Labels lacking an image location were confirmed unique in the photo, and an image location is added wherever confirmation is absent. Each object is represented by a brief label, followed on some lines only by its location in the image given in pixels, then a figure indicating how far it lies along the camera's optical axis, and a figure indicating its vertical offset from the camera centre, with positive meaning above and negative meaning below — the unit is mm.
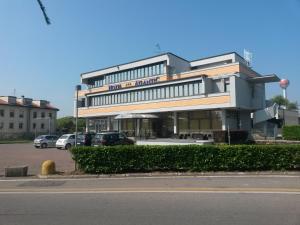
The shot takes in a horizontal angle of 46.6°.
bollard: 15234 -1427
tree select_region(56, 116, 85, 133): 102144 +3755
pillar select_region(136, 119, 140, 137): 53406 +1186
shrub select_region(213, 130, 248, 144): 40378 -244
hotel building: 45750 +5376
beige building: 82188 +4734
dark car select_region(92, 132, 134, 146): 30703 -366
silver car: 41344 -677
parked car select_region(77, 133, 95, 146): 31750 -363
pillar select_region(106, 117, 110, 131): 59691 +1872
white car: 36406 -609
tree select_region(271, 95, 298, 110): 103138 +9656
